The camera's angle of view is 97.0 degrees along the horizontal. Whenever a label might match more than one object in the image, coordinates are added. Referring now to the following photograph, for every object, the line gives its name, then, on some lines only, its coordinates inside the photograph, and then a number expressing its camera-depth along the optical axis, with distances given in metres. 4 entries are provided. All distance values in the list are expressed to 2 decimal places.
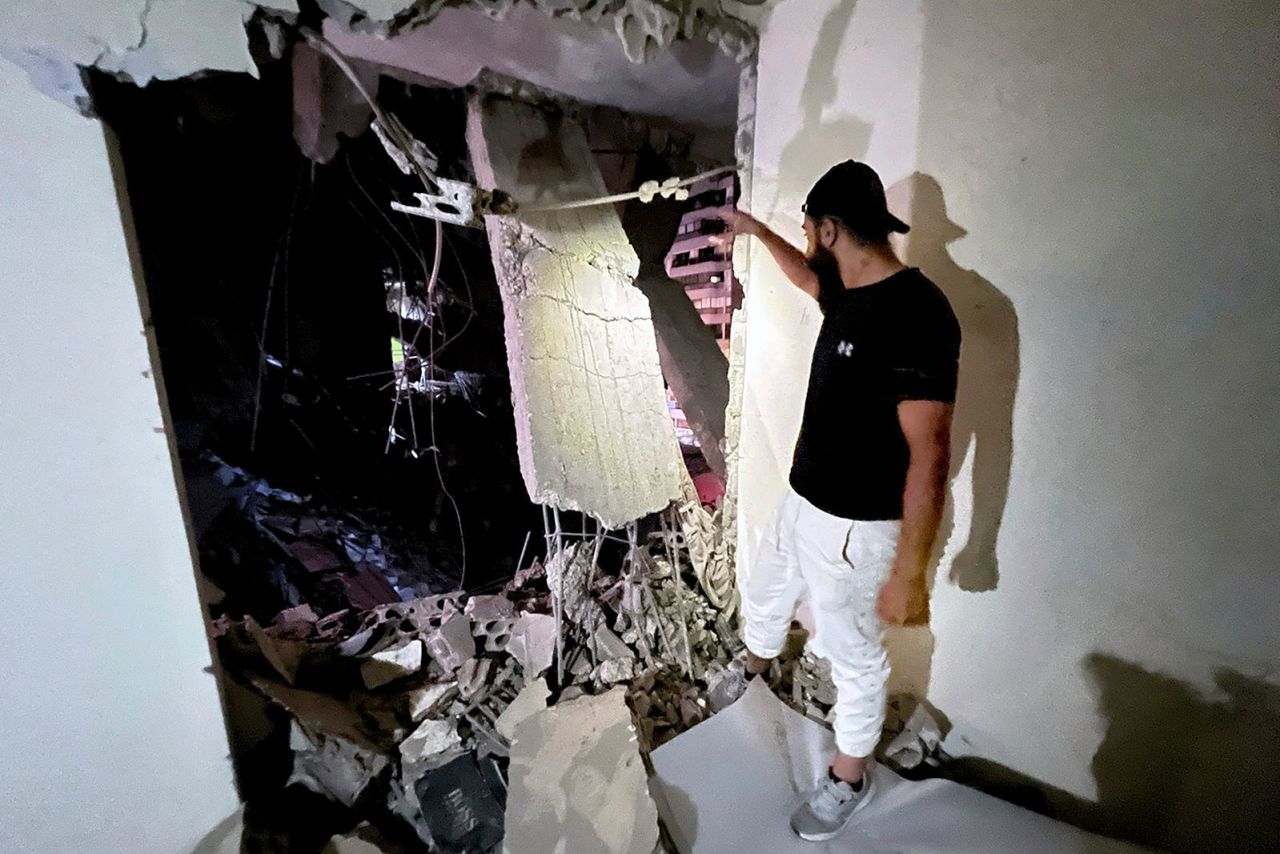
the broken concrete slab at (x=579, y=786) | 1.43
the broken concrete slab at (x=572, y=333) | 1.72
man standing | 1.14
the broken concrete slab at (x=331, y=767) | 1.57
